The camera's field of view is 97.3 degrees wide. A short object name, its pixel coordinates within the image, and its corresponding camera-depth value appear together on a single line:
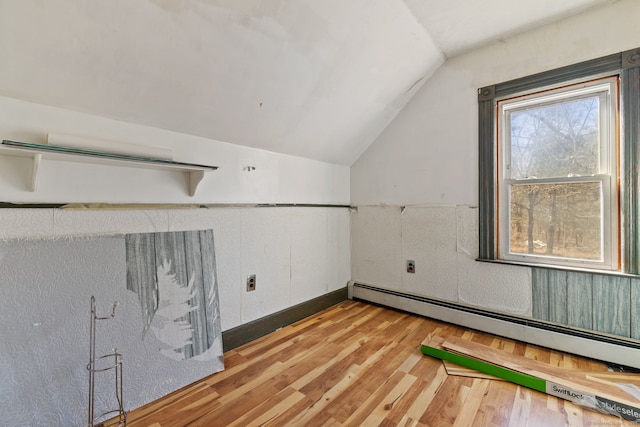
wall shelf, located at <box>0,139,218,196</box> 1.16
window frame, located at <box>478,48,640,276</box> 1.85
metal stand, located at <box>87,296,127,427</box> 1.30
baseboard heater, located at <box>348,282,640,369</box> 1.85
